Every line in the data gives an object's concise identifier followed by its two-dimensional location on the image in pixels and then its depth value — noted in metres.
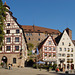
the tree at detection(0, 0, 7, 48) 18.76
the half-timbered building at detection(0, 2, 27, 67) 29.62
